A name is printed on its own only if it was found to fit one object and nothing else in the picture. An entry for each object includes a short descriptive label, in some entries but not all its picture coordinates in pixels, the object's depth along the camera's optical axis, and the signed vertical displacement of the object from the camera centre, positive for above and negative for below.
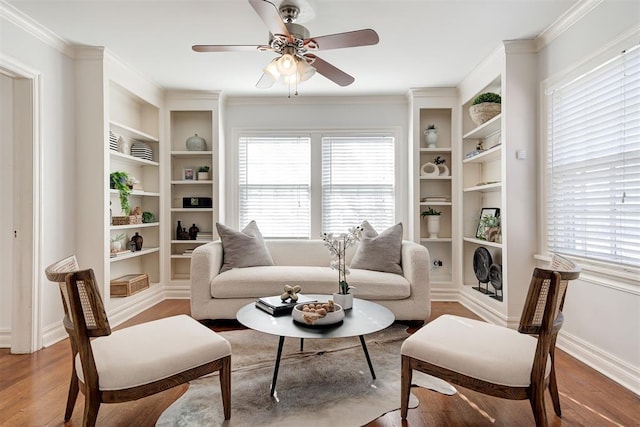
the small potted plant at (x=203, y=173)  4.51 +0.46
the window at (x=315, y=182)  4.61 +0.36
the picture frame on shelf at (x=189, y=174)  4.58 +0.46
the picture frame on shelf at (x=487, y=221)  3.64 -0.12
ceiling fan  2.14 +1.05
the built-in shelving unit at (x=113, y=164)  3.25 +0.48
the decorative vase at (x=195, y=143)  4.50 +0.84
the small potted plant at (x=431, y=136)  4.38 +0.91
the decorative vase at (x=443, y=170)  4.41 +0.50
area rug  1.84 -1.07
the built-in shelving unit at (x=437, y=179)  4.30 +0.39
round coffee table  2.01 -0.69
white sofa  3.25 -0.71
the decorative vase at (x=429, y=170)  4.36 +0.50
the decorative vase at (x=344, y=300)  2.41 -0.62
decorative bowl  2.08 -0.64
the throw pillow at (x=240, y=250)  3.60 -0.42
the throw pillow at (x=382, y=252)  3.56 -0.44
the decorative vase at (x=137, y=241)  4.05 -0.36
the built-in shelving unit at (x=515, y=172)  3.12 +0.34
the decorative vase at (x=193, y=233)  4.52 -0.30
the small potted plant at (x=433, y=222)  4.38 -0.16
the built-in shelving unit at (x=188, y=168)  4.41 +0.51
